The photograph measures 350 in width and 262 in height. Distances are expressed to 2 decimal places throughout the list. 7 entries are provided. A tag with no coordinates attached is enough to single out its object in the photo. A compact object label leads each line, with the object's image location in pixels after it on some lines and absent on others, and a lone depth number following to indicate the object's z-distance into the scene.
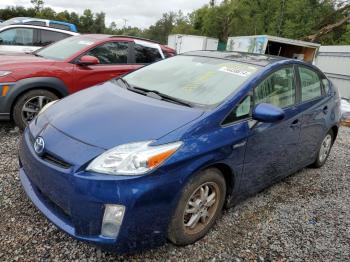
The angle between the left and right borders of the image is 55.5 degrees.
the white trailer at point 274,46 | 15.06
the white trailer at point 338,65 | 12.17
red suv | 4.61
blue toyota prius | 2.24
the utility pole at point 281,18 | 40.15
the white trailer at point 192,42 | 27.99
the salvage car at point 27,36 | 7.92
